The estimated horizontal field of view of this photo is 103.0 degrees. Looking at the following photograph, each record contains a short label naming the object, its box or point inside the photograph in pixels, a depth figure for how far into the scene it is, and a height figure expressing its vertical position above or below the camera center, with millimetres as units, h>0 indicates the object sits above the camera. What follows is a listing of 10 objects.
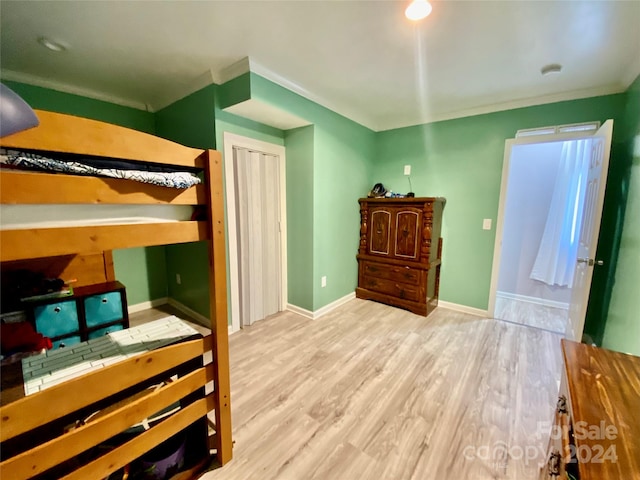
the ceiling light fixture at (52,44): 1692 +1097
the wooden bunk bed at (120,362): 713 -551
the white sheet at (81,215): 703 -26
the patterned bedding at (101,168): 686 +118
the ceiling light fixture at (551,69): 1930 +1103
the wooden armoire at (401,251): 2842 -493
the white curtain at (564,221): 3043 -109
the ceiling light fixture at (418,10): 1364 +1100
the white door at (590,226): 1800 -106
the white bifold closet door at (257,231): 2477 -238
